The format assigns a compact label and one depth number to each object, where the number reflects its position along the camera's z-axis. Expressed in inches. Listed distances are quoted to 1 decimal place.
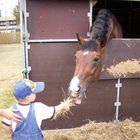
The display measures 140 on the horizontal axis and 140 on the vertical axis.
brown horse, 119.0
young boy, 82.7
